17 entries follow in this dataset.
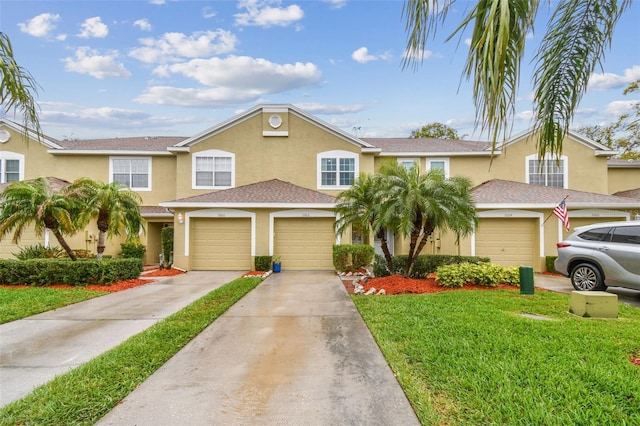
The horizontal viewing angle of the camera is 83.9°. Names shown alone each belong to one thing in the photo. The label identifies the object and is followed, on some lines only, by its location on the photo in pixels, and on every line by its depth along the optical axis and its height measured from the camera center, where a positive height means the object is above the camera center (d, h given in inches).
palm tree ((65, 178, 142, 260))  456.8 +19.4
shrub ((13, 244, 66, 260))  561.8 -52.2
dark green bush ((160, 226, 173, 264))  632.4 -37.2
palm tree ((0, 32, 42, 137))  126.6 +50.1
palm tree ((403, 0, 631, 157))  72.3 +43.5
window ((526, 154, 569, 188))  707.4 +88.4
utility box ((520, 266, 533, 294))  353.1 -59.4
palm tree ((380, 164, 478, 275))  381.1 +19.6
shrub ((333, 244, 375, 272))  546.0 -56.4
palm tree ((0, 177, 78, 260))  421.1 +13.1
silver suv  330.0 -35.3
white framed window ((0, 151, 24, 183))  696.4 +106.2
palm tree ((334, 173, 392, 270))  429.1 +18.4
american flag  500.7 +11.8
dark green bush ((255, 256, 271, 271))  573.9 -69.1
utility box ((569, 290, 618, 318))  262.4 -63.1
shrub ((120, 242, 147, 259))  646.5 -54.5
